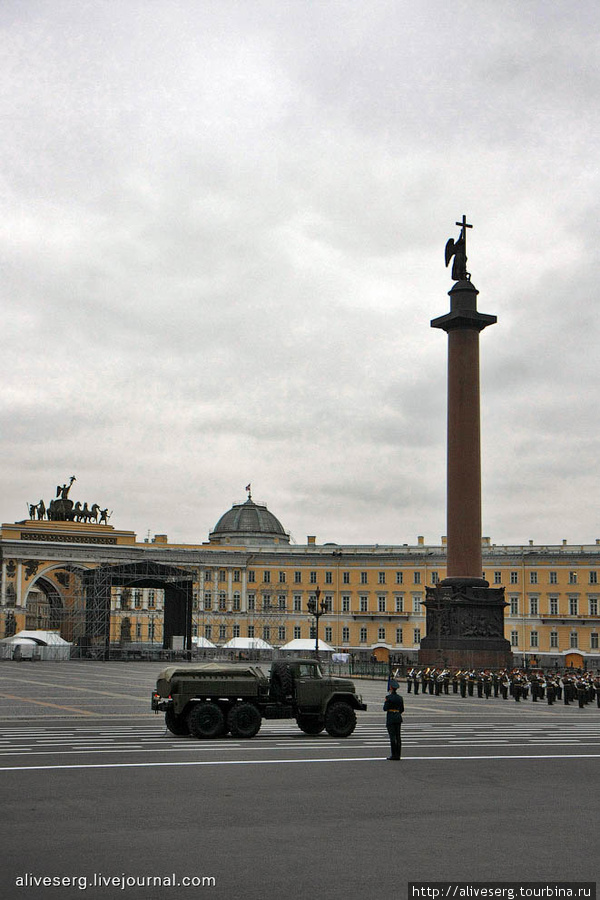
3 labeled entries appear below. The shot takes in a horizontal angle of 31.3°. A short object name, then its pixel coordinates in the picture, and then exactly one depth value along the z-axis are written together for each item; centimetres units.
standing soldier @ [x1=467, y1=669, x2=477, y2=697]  4320
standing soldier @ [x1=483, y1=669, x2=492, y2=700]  4191
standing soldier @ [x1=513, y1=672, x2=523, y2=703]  4100
